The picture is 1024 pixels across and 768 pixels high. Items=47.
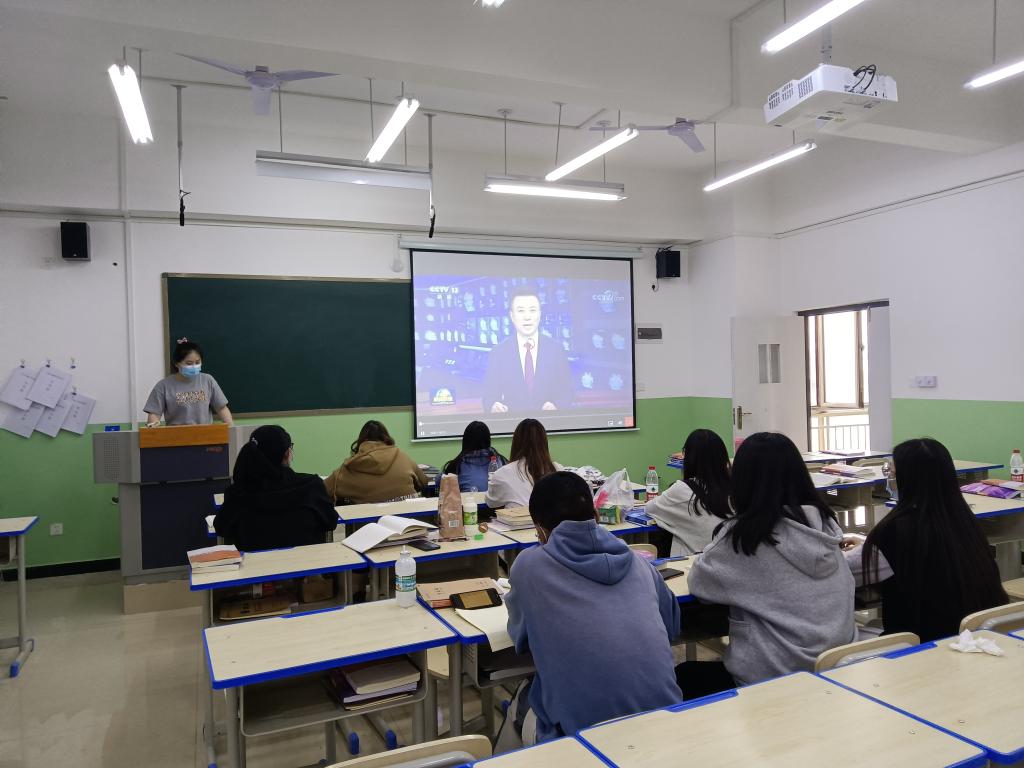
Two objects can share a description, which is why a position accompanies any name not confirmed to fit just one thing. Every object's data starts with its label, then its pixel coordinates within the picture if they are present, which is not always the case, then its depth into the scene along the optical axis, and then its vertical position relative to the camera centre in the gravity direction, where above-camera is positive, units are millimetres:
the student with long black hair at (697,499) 3334 -577
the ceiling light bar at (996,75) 4043 +1692
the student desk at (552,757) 1512 -800
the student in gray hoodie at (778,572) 2188 -605
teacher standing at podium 5461 -48
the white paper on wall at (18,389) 5715 +31
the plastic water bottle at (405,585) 2539 -706
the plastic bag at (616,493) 3987 -644
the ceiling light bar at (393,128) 4266 +1642
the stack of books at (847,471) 5102 -693
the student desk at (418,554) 3154 -767
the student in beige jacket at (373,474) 4609 -572
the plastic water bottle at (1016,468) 4809 -659
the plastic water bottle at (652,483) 4744 -737
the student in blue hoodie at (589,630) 1874 -663
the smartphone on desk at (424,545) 3303 -745
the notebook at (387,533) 3301 -692
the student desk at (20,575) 3854 -1005
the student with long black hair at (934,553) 2395 -607
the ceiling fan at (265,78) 4048 +1758
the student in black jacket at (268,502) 3471 -555
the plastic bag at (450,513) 3496 -631
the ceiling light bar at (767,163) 5508 +1707
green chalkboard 6250 +449
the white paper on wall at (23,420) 5738 -219
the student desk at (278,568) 2873 -759
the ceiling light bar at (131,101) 3682 +1596
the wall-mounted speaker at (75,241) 5758 +1204
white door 7621 -6
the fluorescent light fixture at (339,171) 5086 +1572
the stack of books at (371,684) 2291 -960
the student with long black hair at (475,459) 4851 -517
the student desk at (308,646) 2031 -783
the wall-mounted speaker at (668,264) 8164 +1303
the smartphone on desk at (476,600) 2521 -769
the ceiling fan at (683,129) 5316 +1832
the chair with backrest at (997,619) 2191 -766
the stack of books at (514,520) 3740 -720
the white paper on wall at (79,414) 5898 -187
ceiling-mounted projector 3592 +1417
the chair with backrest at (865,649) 2029 -801
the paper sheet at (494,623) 2270 -786
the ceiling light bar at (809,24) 3225 +1648
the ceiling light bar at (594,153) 4914 +1666
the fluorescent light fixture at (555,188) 5840 +1604
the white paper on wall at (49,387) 5789 +44
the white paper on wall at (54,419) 5828 -216
